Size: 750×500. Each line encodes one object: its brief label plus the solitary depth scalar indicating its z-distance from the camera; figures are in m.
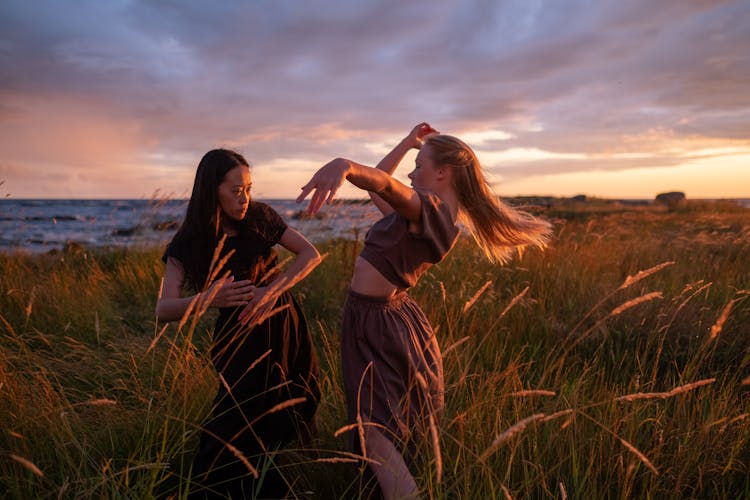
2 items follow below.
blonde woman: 1.75
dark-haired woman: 2.21
